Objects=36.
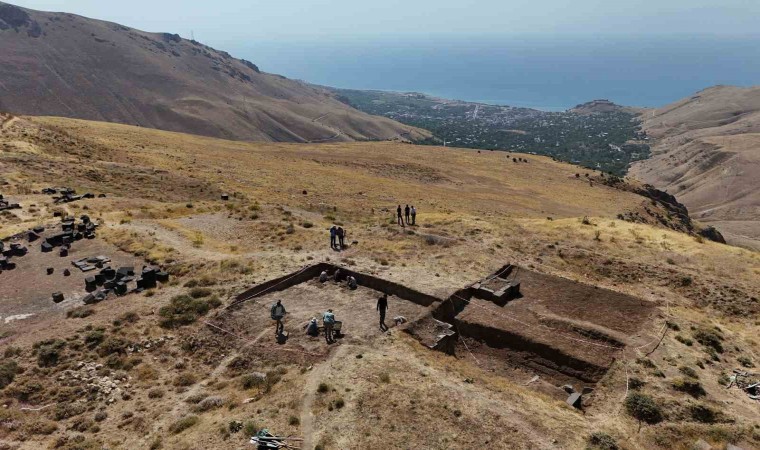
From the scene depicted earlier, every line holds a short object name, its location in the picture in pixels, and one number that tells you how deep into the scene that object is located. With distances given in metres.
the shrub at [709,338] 20.41
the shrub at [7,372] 16.61
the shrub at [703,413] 15.73
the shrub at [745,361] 19.47
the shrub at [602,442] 13.67
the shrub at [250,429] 13.86
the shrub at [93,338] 19.16
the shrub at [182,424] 14.63
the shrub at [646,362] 18.48
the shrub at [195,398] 16.19
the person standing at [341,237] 30.12
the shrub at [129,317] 20.94
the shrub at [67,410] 15.61
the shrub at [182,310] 21.12
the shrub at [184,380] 17.36
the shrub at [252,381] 16.75
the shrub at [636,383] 17.30
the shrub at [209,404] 15.69
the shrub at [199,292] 23.34
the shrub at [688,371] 18.00
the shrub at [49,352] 17.94
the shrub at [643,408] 15.62
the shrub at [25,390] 16.28
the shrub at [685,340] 20.27
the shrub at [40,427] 14.72
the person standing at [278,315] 20.55
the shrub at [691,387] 16.98
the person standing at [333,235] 30.00
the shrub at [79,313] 21.25
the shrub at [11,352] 18.00
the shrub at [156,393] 16.67
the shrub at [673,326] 21.31
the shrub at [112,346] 18.83
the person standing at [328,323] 19.56
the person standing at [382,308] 20.75
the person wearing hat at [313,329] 20.12
